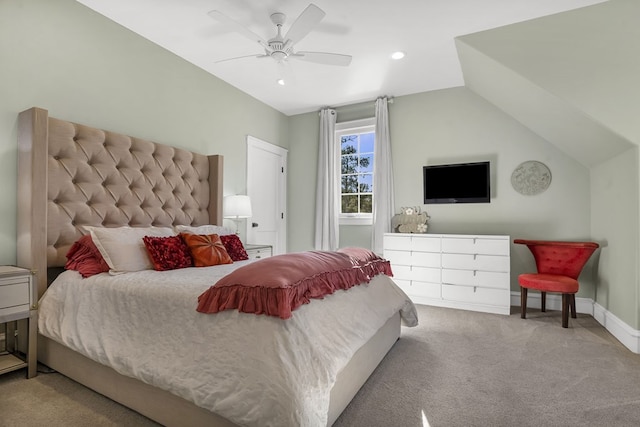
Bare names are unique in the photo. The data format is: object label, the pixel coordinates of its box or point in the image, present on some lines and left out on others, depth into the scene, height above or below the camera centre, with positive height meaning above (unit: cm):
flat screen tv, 410 +42
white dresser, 366 -64
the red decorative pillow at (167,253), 233 -29
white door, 459 +32
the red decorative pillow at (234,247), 300 -31
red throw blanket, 142 -34
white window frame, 486 +127
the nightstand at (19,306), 200 -58
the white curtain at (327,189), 497 +39
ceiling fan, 237 +143
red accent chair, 317 -58
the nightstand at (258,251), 361 -42
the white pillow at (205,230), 295 -15
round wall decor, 389 +46
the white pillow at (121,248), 218 -24
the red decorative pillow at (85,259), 217 -31
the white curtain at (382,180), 458 +49
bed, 134 -53
